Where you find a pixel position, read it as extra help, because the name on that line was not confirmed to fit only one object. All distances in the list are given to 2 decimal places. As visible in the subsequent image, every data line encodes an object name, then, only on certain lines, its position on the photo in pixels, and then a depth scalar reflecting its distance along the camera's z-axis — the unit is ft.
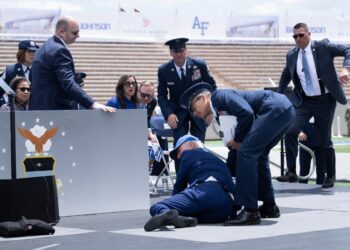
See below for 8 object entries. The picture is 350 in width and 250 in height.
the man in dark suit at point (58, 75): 35.68
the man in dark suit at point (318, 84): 44.25
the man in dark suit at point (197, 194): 30.90
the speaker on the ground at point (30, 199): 31.45
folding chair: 45.99
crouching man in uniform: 31.51
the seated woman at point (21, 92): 40.48
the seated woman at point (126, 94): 43.99
